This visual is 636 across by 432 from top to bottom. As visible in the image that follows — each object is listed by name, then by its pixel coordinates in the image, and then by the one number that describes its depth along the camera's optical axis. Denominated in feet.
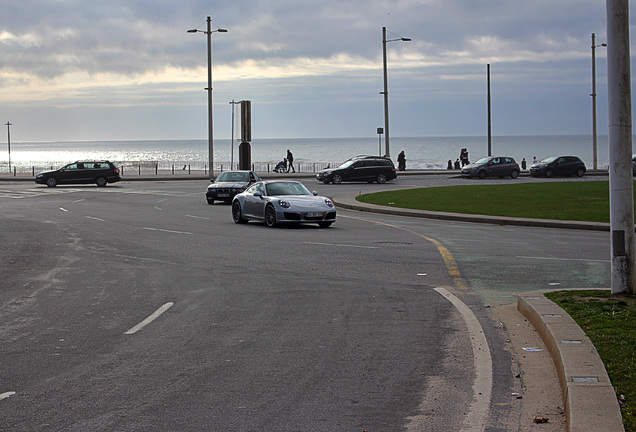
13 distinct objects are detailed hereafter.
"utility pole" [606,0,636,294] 30.12
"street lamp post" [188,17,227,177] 169.99
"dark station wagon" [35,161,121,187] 159.37
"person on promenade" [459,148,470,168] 225.76
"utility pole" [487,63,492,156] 216.54
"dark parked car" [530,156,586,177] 180.55
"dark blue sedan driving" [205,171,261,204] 104.37
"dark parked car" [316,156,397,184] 162.09
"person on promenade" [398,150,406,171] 222.56
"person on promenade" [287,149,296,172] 212.02
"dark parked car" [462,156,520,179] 178.81
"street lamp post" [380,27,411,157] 162.20
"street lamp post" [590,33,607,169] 203.23
